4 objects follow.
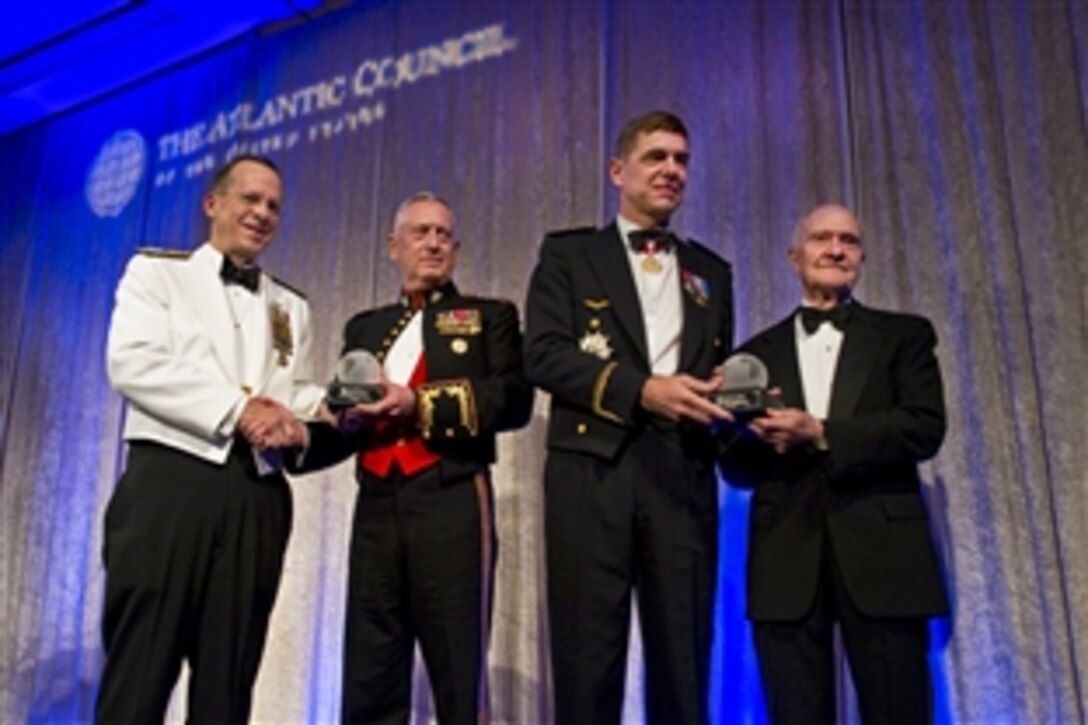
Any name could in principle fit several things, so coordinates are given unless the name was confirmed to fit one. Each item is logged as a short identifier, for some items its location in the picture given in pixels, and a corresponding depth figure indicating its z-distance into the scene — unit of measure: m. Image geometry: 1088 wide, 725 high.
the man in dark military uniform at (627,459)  2.09
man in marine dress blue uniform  2.42
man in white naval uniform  2.05
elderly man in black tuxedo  2.21
